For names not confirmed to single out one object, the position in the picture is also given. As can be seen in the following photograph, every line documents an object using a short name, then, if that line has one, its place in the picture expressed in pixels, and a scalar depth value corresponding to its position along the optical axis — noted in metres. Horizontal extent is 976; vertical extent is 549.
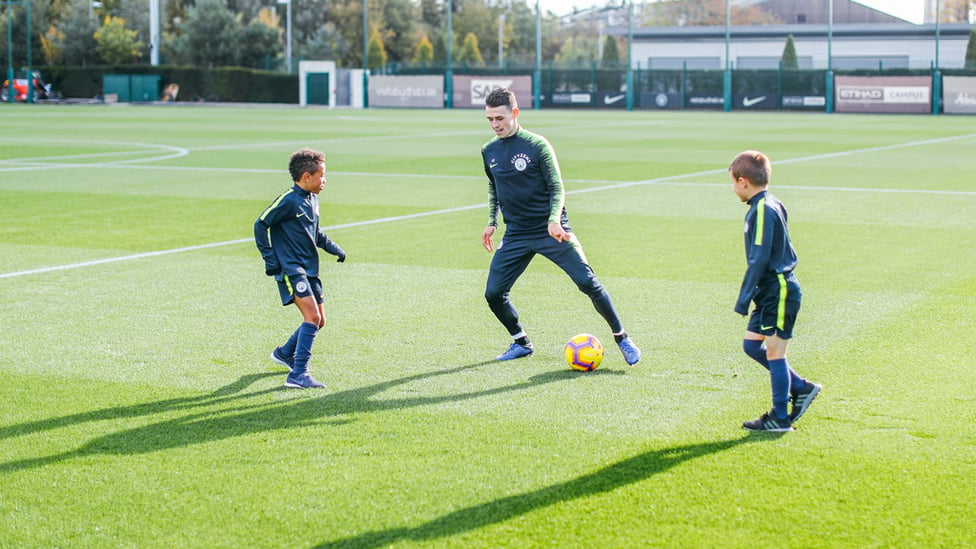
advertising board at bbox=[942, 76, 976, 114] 52.88
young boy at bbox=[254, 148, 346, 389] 6.72
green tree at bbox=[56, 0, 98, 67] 79.31
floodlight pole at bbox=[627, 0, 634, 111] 60.88
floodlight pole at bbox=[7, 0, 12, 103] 65.75
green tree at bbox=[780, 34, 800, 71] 68.25
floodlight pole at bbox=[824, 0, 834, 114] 55.56
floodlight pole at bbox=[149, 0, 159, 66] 66.81
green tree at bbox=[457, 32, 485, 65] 95.44
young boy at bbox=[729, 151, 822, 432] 5.59
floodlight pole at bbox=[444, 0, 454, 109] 62.88
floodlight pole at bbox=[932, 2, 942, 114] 53.12
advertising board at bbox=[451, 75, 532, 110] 61.13
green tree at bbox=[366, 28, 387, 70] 85.69
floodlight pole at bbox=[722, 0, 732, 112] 58.50
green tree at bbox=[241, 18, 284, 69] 78.44
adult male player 7.18
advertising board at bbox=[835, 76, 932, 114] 53.53
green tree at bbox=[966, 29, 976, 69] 64.62
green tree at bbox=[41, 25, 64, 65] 80.56
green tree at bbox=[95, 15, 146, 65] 75.81
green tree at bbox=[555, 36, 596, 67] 110.04
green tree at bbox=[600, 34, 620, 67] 76.59
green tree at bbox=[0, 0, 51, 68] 82.00
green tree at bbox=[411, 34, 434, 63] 85.44
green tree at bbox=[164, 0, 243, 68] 78.50
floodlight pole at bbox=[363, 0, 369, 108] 63.44
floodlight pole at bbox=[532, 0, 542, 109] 61.28
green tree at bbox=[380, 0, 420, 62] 103.06
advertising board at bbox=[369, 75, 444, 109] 63.16
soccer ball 7.04
